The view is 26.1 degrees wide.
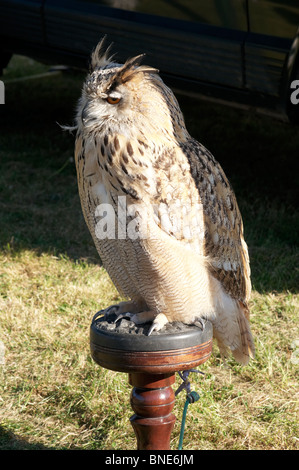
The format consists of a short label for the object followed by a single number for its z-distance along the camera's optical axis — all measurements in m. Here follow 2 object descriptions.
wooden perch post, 2.23
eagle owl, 2.28
